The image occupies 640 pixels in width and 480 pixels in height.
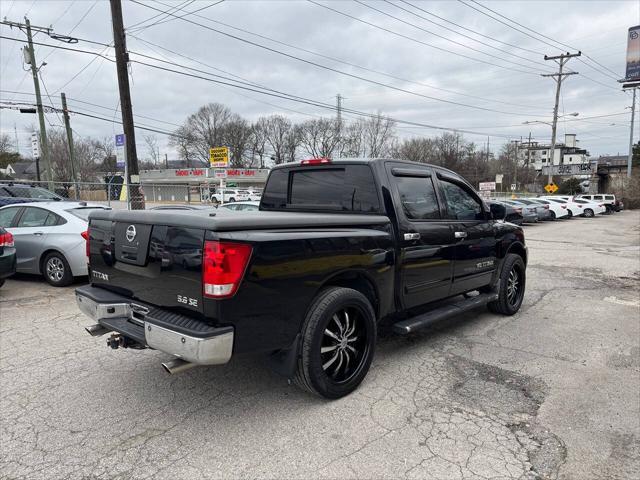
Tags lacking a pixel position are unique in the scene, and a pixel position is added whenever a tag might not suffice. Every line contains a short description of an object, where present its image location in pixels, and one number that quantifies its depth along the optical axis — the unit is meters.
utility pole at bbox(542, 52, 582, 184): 40.03
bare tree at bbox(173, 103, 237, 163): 83.69
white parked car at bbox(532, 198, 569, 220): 29.57
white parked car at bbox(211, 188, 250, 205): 42.38
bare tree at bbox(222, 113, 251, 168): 83.38
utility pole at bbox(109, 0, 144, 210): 12.81
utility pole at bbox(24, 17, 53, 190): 25.22
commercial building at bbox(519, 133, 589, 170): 112.02
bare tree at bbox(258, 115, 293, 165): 87.06
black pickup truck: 2.72
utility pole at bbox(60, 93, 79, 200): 32.94
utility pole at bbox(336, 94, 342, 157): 77.22
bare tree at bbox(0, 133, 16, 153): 70.25
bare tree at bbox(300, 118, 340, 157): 78.94
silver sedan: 7.18
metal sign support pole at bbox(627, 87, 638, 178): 53.12
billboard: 46.38
